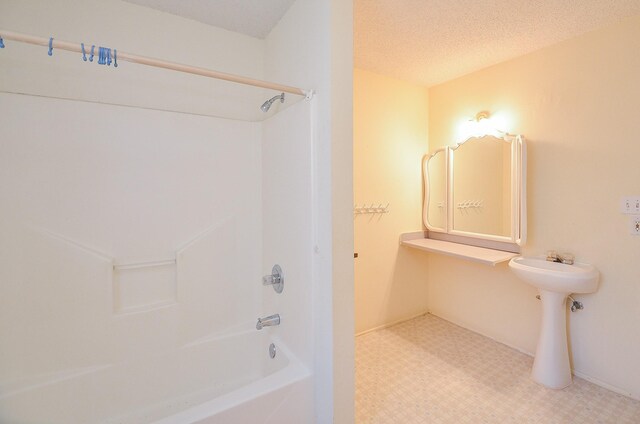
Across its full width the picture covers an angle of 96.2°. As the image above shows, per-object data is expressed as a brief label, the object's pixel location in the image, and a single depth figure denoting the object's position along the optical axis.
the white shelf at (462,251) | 2.21
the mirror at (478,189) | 2.23
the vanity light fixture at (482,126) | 2.40
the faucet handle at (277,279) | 1.67
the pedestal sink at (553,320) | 1.83
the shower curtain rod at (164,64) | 0.96
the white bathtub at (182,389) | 1.18
